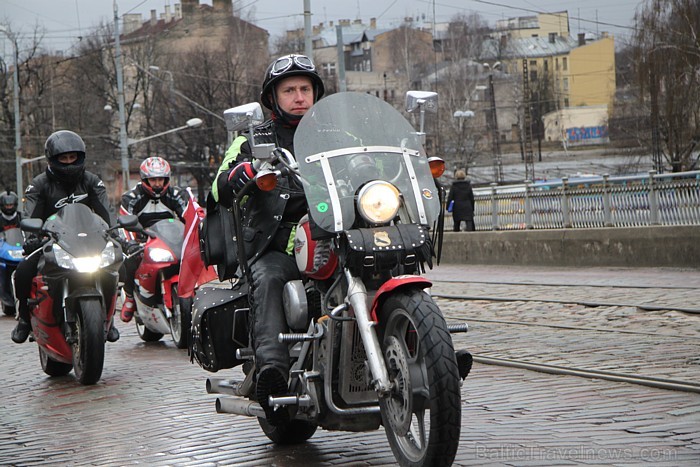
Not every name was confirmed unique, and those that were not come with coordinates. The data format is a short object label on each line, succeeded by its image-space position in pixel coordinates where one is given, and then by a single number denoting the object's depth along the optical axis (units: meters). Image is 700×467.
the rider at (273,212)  5.16
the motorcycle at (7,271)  17.08
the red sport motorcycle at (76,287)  8.70
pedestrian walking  23.91
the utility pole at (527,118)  68.38
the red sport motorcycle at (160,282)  11.38
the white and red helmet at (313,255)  5.00
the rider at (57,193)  9.32
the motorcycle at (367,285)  4.38
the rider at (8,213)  18.03
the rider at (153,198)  12.38
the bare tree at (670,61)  36.31
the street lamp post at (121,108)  45.39
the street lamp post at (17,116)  48.23
